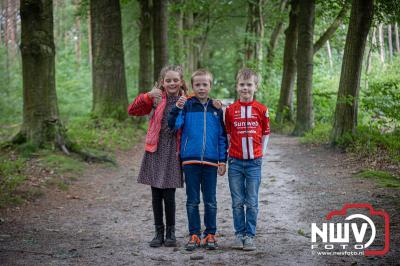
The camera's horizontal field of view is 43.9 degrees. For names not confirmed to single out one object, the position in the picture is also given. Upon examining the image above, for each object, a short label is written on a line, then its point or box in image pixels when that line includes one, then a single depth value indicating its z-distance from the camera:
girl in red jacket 5.45
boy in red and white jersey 5.32
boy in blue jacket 5.26
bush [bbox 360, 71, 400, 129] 9.86
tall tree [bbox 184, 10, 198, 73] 29.20
